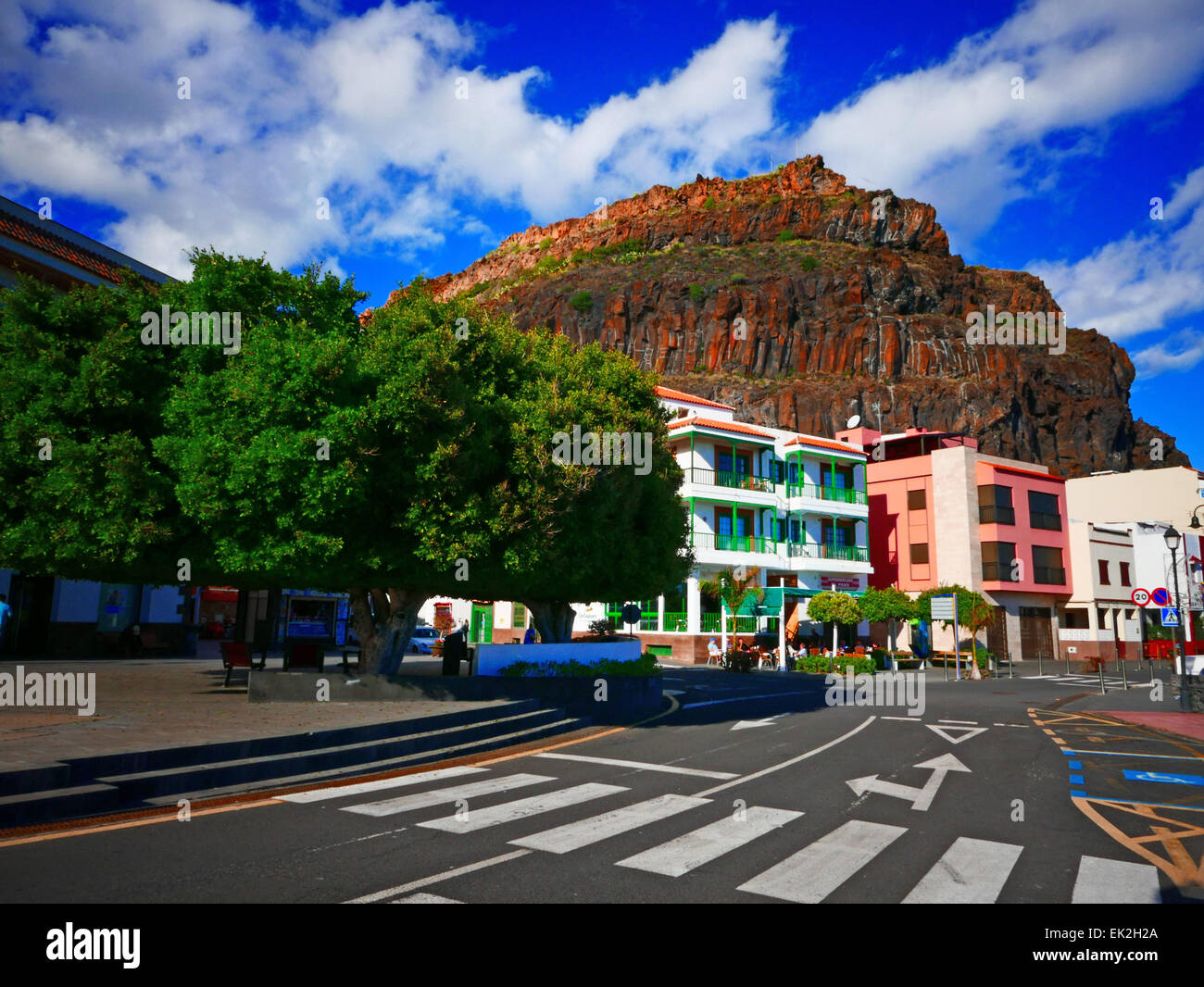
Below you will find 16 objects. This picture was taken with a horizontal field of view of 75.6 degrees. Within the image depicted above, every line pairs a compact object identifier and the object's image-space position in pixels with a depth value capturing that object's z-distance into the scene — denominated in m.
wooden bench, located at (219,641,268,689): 17.05
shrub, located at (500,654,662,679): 16.06
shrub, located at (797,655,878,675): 32.72
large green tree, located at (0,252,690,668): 12.90
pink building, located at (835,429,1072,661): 47.59
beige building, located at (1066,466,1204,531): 62.75
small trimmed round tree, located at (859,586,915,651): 34.72
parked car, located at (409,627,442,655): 41.08
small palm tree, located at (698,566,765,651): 36.42
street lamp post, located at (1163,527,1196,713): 19.88
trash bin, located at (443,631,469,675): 16.48
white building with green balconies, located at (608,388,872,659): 39.94
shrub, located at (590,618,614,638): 28.50
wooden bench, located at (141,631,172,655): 27.34
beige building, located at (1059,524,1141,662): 51.41
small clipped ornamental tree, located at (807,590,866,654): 33.81
